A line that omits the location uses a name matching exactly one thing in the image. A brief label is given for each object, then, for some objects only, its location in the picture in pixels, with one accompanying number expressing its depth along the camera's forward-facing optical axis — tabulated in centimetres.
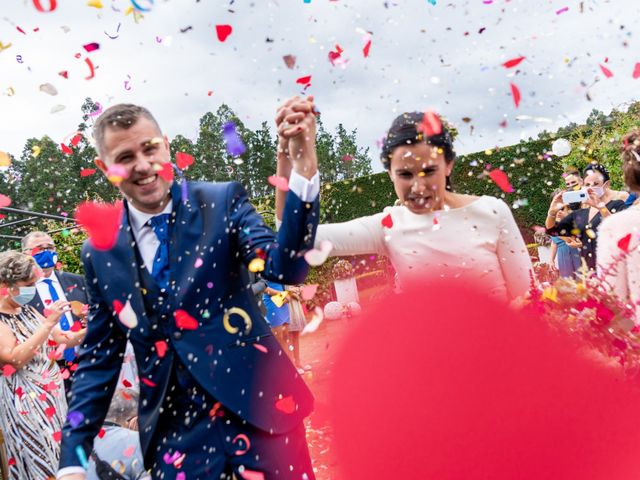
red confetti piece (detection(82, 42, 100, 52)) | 287
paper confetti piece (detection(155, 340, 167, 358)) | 212
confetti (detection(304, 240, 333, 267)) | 195
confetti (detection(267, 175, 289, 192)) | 208
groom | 206
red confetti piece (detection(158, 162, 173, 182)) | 222
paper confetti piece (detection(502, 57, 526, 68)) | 262
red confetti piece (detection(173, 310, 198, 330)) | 209
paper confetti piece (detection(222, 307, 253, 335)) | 213
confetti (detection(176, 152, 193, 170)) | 286
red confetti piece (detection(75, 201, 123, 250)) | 229
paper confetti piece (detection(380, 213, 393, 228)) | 267
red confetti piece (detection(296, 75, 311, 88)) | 222
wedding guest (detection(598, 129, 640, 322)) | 254
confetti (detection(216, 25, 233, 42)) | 237
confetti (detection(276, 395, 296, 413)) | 213
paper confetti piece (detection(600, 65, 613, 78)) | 263
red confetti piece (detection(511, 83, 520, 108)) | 253
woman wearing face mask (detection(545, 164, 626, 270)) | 559
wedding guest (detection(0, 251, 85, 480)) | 449
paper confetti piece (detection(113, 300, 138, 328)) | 214
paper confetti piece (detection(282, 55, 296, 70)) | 223
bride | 252
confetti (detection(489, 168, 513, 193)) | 275
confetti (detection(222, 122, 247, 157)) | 258
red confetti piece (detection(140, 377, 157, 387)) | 216
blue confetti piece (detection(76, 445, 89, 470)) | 218
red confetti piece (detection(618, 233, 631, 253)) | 261
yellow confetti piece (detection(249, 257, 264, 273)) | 199
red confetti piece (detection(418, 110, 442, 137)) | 263
